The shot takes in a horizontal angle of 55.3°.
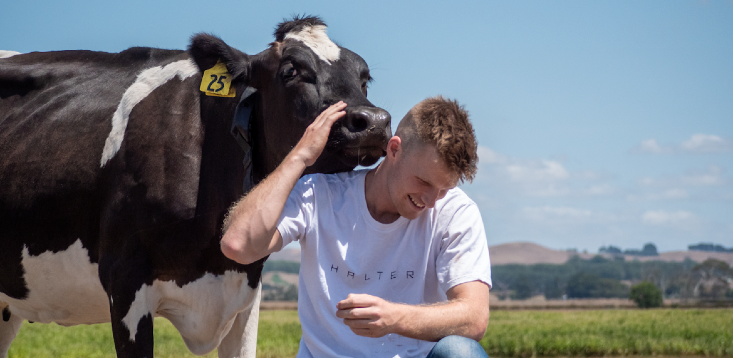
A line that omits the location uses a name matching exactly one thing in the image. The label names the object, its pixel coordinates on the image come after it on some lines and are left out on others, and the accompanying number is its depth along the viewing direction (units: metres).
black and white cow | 4.71
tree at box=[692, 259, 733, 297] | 58.72
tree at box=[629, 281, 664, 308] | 40.53
